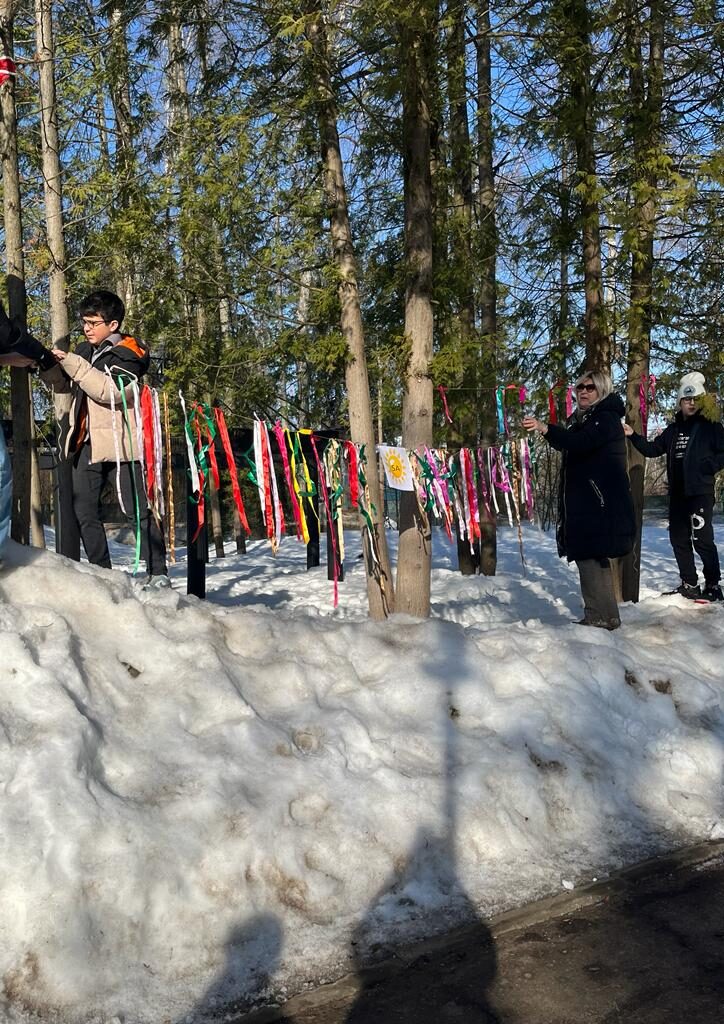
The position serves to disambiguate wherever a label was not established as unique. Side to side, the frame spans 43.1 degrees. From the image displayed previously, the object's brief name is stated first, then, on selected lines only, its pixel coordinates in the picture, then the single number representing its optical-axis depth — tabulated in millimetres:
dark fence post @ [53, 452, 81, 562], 7488
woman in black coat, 6055
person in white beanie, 7629
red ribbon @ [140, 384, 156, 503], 5641
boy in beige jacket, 5578
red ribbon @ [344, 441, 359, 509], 7586
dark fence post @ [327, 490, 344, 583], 11540
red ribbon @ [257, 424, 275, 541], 6594
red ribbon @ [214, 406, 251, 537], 6020
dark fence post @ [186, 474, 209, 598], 9477
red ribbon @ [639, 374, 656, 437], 9294
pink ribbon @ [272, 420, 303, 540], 6605
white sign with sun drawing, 7391
